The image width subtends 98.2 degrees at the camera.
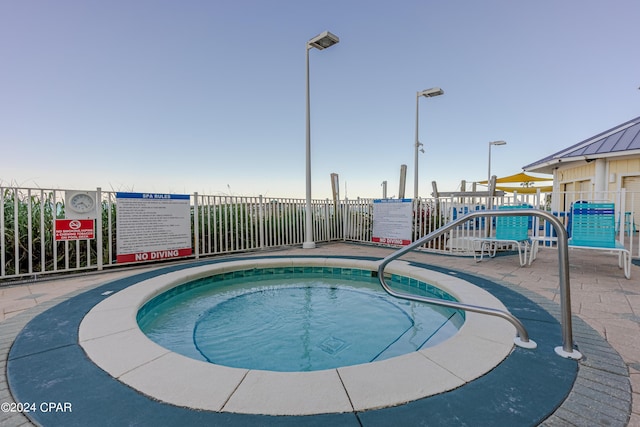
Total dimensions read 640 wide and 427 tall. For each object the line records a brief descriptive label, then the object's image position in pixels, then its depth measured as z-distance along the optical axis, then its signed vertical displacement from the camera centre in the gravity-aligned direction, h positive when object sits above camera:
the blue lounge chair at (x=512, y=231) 5.29 -0.43
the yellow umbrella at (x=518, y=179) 16.15 +1.86
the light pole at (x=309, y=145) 6.57 +1.76
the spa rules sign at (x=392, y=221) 7.56 -0.31
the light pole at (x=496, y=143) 14.94 +3.66
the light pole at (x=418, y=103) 9.34 +3.94
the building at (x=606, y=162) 9.34 +1.80
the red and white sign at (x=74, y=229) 4.65 -0.33
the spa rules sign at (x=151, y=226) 5.18 -0.33
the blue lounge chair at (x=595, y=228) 4.30 -0.30
